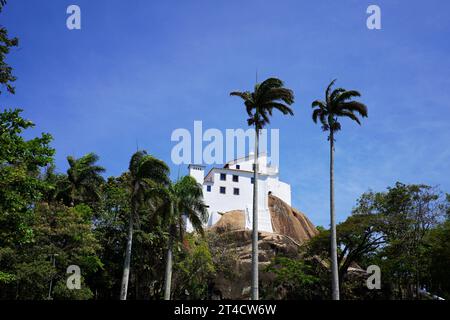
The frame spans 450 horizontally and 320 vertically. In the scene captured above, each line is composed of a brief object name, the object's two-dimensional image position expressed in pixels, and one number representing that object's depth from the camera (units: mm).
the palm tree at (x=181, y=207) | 34500
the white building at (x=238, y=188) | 70625
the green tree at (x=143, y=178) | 34594
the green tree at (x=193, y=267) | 45062
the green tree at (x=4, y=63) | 18647
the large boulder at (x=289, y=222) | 69812
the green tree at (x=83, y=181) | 44438
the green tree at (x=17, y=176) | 18859
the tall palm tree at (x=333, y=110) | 29750
